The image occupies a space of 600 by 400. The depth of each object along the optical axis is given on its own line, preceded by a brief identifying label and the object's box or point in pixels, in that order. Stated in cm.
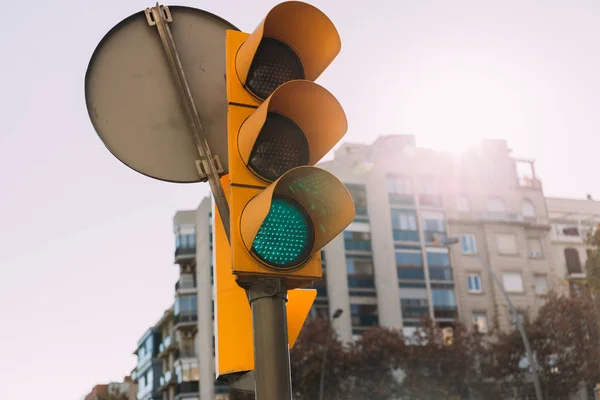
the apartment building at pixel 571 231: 6191
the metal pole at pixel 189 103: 315
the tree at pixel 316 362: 4278
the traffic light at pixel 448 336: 4709
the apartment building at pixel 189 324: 5769
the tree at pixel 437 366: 4503
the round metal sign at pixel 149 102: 329
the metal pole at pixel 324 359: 3934
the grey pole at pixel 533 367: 2647
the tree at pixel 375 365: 4431
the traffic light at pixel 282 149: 276
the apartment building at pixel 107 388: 8261
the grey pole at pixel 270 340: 258
